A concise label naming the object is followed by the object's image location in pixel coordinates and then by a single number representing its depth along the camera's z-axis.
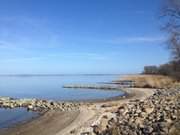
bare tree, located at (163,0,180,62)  13.90
